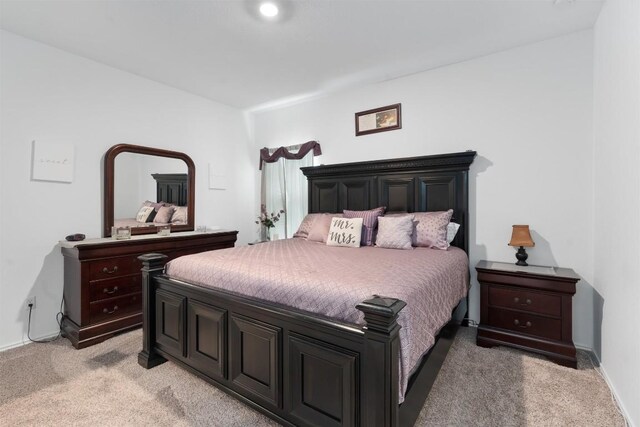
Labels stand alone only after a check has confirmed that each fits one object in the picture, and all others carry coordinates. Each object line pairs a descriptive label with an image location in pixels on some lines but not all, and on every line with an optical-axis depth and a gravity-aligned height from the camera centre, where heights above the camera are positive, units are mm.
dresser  2596 -717
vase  4598 -351
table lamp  2571 -243
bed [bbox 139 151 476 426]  1182 -724
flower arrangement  4453 -97
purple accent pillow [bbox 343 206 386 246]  3010 -90
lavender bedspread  1369 -378
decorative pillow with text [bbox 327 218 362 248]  2902 -213
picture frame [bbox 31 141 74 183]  2656 +441
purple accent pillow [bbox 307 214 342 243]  3195 -190
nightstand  2264 -784
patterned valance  4066 +850
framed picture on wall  3482 +1118
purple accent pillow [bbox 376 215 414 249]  2738 -195
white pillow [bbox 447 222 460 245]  2926 -179
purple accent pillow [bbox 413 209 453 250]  2742 -170
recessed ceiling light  2184 +1522
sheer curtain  4305 +305
